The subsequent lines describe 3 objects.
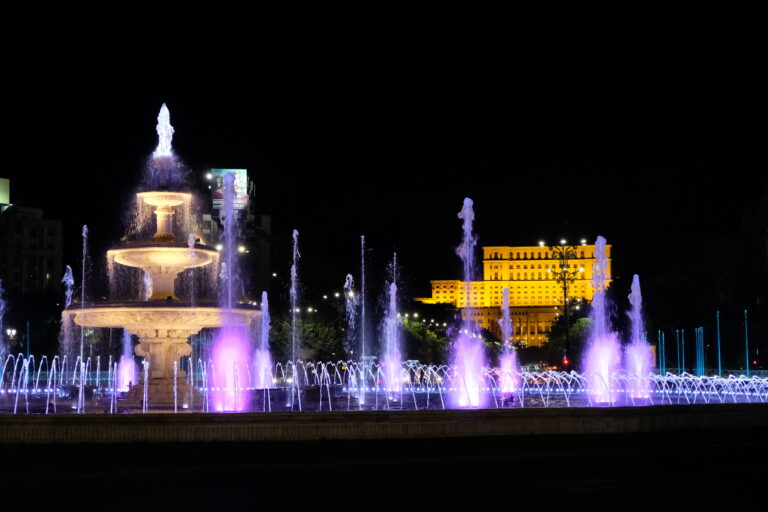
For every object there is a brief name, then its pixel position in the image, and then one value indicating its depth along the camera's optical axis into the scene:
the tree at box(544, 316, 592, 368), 77.71
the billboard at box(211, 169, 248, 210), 97.12
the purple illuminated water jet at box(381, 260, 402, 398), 42.83
